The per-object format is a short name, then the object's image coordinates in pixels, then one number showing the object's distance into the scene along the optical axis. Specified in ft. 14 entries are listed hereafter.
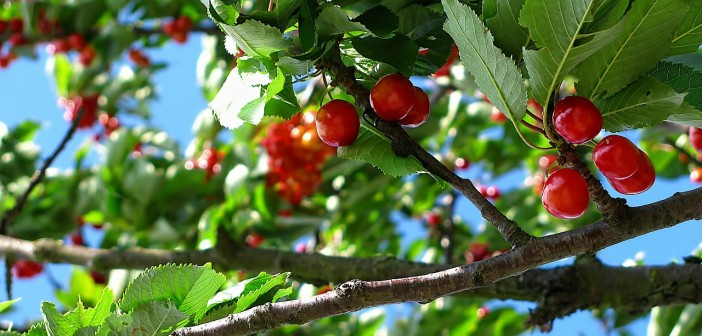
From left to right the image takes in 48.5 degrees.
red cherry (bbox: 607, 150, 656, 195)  3.89
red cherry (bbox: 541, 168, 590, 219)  3.80
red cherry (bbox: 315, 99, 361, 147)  4.36
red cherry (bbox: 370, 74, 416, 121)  4.18
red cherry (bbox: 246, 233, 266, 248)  11.62
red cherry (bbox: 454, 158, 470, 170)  13.42
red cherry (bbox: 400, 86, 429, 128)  4.41
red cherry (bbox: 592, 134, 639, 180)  3.80
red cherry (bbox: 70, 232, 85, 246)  14.04
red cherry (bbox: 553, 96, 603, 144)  3.64
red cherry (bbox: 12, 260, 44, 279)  15.89
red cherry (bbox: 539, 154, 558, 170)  11.34
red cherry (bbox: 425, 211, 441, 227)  13.80
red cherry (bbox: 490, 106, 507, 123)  12.00
